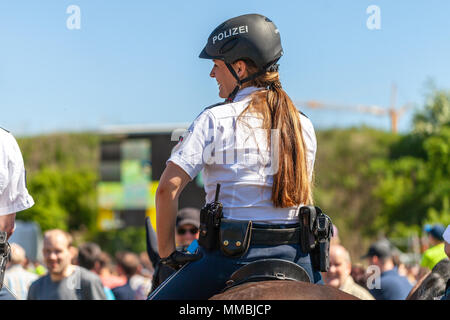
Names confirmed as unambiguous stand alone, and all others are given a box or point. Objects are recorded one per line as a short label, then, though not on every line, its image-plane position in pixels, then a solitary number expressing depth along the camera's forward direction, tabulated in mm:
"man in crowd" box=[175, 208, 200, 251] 15820
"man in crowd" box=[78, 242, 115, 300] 20594
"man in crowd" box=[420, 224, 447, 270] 16344
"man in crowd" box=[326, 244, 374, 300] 16250
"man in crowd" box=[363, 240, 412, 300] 17766
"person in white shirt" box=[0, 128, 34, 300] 8547
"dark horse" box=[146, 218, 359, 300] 6258
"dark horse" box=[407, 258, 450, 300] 10898
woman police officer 7324
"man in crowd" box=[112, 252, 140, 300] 22469
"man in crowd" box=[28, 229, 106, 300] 15428
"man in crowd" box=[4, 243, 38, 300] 19891
